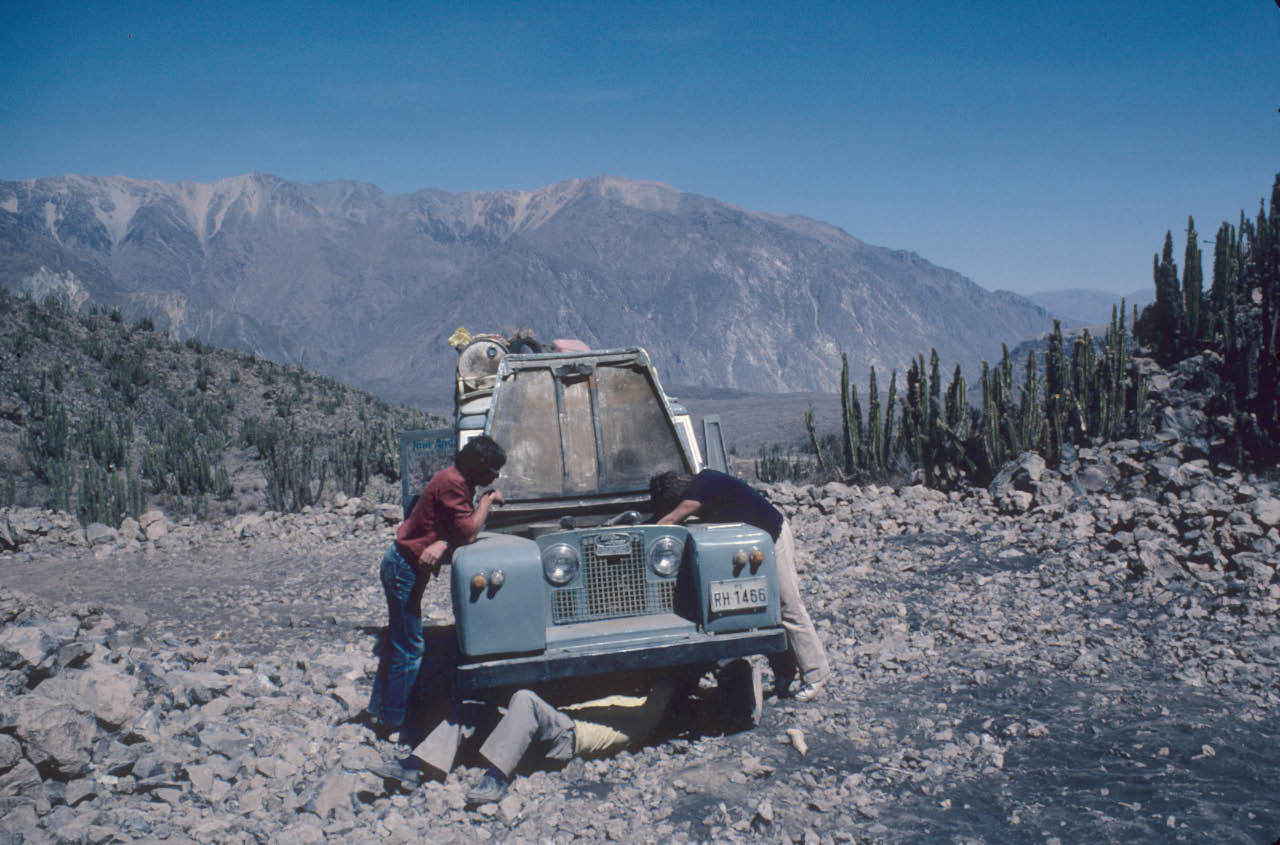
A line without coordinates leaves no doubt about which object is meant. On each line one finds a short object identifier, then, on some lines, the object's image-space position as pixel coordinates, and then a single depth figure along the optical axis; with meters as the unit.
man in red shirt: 5.43
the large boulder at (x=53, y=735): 4.52
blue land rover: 4.99
